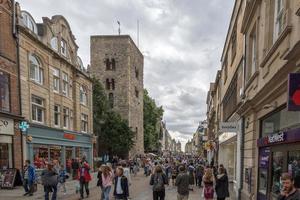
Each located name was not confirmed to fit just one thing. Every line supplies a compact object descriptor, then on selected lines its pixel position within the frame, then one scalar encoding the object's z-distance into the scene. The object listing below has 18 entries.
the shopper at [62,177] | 15.54
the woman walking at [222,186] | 10.02
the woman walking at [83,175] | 14.05
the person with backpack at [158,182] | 9.94
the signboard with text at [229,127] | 14.55
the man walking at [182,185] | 9.88
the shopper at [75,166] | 23.23
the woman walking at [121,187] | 9.24
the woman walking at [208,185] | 10.05
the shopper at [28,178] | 14.57
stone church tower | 53.75
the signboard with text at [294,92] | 4.37
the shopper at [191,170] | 18.81
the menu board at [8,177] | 17.17
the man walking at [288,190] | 4.36
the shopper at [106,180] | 10.75
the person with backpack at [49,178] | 11.55
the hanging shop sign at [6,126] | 17.84
